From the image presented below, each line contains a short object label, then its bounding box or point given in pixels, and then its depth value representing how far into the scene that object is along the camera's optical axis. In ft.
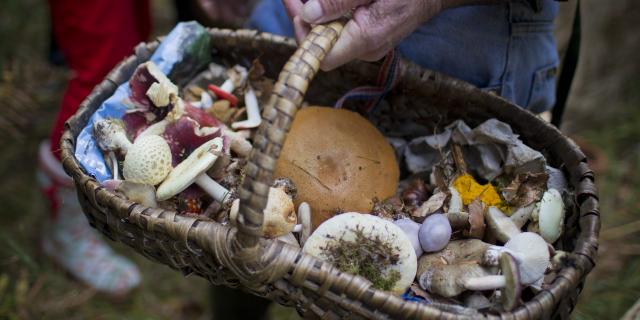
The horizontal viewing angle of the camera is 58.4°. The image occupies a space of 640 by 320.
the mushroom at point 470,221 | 3.01
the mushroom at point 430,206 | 3.11
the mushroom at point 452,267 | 2.70
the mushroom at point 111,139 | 3.09
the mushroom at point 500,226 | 3.00
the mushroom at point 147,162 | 2.91
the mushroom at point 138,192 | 2.83
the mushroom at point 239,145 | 3.36
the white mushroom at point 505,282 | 2.52
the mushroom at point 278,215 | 2.73
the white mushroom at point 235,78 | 3.80
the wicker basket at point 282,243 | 2.34
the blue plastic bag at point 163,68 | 3.08
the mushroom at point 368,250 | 2.69
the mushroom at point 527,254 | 2.69
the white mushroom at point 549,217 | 3.00
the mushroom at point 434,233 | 2.88
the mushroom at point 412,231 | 2.93
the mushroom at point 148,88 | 3.32
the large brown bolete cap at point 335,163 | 3.15
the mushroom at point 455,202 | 3.11
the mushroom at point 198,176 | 2.89
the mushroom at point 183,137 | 3.21
